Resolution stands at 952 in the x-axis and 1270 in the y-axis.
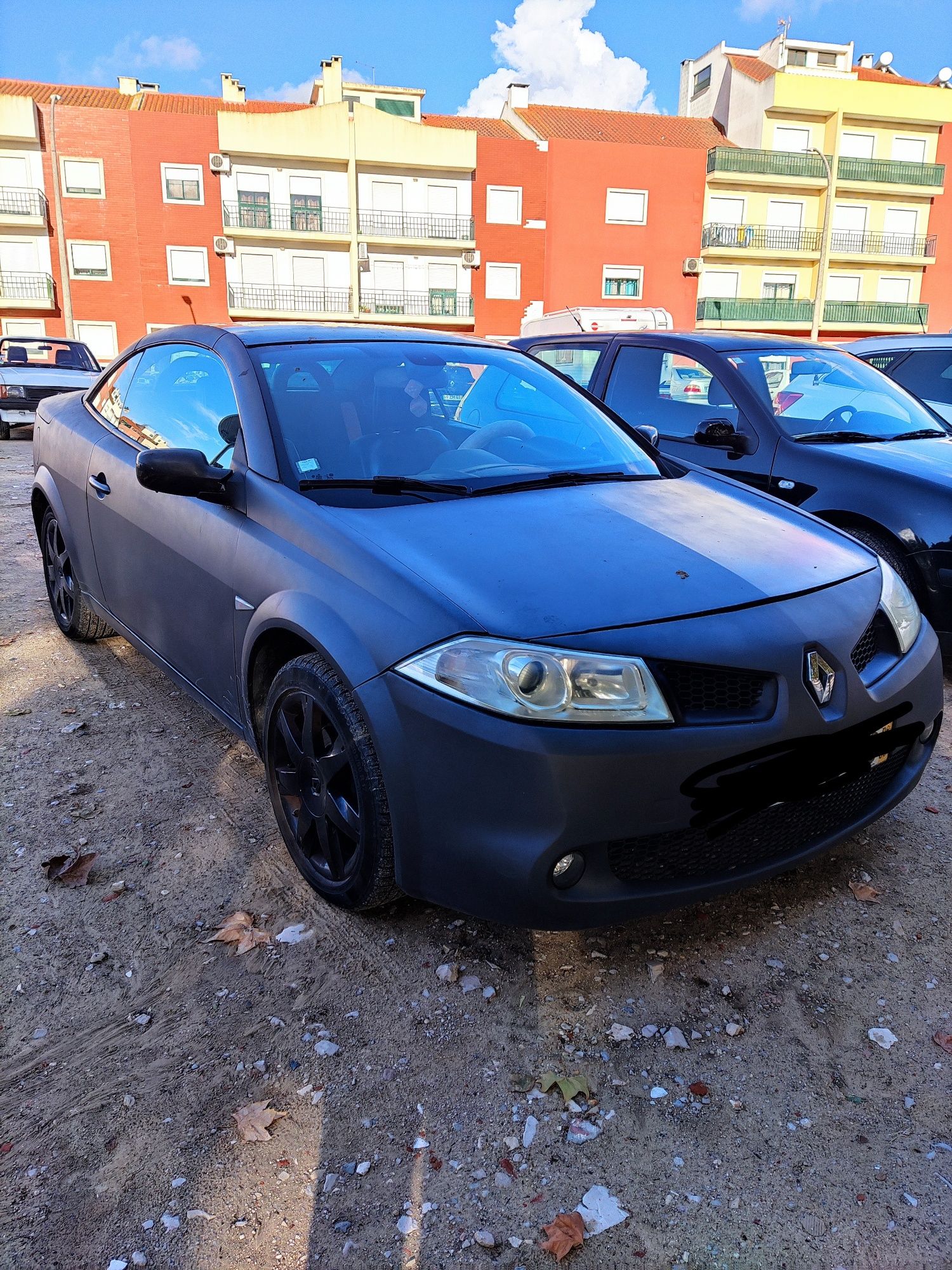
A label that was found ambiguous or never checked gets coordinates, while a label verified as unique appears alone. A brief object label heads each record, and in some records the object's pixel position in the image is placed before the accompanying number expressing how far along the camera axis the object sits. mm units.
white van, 18547
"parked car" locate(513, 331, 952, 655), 4547
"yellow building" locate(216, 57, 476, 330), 36031
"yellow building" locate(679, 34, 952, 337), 39281
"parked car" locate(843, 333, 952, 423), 6902
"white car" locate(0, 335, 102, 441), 15758
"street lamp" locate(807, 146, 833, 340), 40062
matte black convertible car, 2154
